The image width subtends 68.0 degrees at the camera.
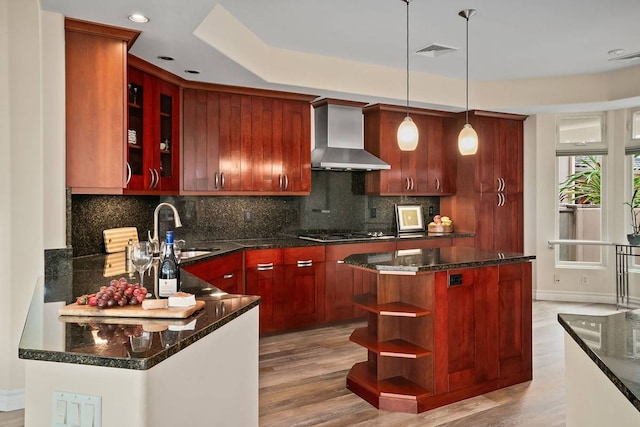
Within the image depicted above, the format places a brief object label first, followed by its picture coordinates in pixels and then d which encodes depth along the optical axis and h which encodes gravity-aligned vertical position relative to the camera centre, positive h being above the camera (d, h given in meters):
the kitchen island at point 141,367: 1.28 -0.46
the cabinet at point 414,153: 5.52 +0.69
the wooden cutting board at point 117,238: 3.62 -0.20
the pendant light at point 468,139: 3.45 +0.52
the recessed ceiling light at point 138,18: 2.84 +1.18
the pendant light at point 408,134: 3.28 +0.53
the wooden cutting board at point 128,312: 1.64 -0.35
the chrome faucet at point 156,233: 2.99 -0.15
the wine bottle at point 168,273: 1.93 -0.26
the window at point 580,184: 6.11 +0.33
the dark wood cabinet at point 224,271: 3.55 -0.49
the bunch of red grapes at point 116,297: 1.71 -0.31
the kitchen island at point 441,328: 2.99 -0.80
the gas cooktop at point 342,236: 4.91 -0.28
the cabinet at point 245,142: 4.40 +0.68
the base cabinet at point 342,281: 4.82 -0.74
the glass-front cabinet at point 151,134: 3.55 +0.63
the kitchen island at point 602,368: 1.04 -0.38
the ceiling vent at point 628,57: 4.59 +1.50
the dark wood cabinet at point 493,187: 5.88 +0.29
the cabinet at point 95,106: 2.99 +0.69
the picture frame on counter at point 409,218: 5.93 -0.10
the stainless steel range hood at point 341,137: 5.10 +0.81
